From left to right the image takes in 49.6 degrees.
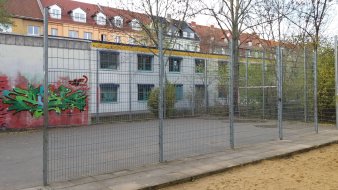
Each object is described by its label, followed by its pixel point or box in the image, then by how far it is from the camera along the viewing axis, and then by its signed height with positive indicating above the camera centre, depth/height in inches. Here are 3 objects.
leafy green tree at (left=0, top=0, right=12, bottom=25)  1262.1 +295.6
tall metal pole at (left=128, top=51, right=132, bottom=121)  288.5 +9.8
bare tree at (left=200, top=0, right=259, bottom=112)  884.9 +203.7
